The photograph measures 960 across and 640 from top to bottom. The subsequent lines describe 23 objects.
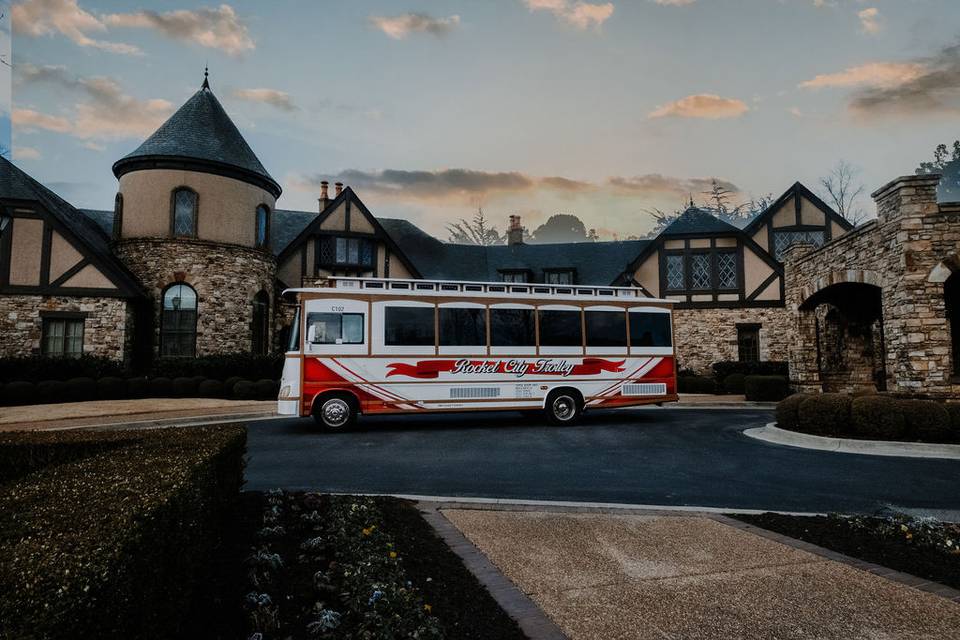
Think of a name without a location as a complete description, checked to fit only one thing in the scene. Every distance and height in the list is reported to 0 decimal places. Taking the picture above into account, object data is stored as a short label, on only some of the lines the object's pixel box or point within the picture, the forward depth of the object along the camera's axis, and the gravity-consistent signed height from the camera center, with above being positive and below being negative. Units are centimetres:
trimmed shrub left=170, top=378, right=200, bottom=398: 1870 -85
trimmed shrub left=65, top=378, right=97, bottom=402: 1734 -86
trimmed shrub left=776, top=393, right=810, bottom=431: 1129 -104
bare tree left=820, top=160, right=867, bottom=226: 4491 +1296
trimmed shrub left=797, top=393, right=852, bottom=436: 1068 -106
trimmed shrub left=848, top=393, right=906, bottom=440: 998 -106
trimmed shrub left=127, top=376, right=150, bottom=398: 1823 -82
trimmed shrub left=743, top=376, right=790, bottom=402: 1939 -97
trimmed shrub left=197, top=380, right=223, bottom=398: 1886 -92
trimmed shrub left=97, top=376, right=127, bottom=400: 1775 -83
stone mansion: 1316 +357
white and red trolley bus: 1197 +27
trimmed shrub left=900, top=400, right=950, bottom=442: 974 -108
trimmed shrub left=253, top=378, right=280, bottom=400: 1892 -92
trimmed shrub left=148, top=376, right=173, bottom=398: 1862 -87
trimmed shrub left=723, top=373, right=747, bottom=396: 2259 -92
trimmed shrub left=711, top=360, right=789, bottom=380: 2342 -32
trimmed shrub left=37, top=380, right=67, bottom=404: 1692 -88
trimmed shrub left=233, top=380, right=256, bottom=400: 1880 -98
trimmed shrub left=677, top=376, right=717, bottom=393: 2308 -102
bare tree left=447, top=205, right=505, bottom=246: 5332 +1266
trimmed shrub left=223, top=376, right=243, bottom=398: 1908 -76
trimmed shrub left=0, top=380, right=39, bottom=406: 1644 -90
